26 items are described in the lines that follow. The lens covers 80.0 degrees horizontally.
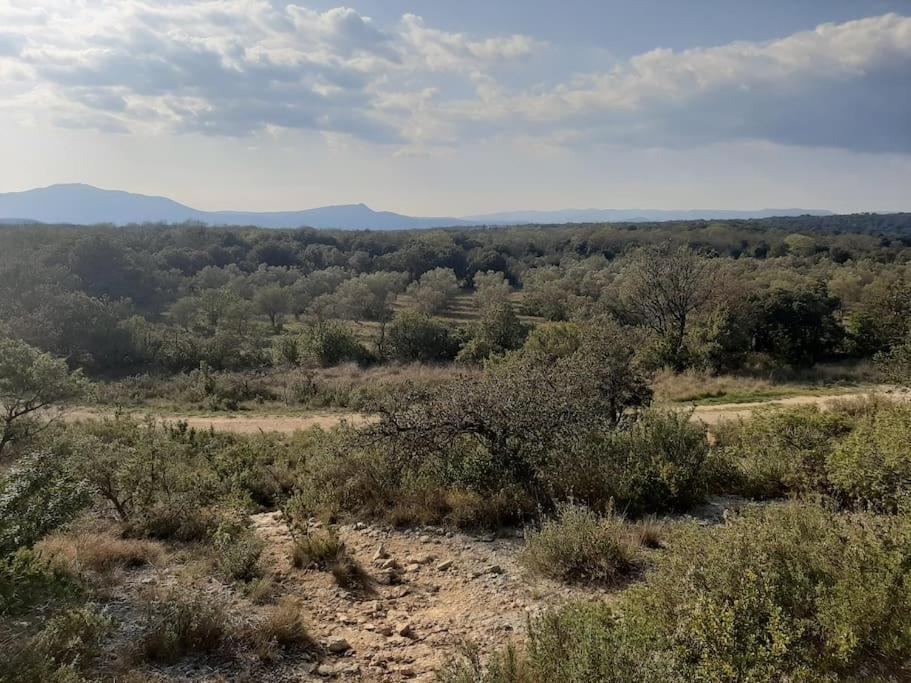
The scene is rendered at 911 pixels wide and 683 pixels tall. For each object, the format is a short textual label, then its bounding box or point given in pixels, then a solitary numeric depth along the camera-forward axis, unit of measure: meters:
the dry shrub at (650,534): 5.82
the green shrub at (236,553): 5.71
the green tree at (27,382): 8.45
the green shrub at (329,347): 28.20
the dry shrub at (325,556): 5.88
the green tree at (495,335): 27.39
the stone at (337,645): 4.60
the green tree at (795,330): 23.14
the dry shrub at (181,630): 4.35
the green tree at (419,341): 29.89
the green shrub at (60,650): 3.48
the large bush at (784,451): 7.29
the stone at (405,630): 4.77
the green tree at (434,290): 50.75
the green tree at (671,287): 26.53
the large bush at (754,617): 3.03
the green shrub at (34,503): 4.00
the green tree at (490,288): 50.27
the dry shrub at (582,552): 5.20
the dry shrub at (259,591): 5.28
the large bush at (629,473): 6.94
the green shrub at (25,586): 3.66
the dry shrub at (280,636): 4.47
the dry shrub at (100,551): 5.79
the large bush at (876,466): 5.89
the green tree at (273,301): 46.25
